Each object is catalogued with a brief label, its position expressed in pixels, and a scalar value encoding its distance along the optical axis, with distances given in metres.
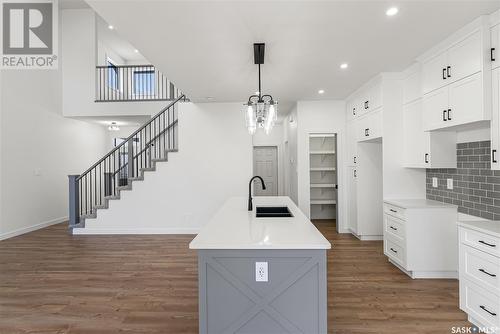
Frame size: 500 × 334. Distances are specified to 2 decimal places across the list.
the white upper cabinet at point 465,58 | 2.70
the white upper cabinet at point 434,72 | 3.20
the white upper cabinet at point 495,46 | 2.54
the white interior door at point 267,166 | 9.09
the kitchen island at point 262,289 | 1.94
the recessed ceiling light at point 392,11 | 2.47
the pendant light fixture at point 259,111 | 3.13
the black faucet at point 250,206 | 3.13
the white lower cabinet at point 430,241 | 3.39
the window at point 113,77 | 8.54
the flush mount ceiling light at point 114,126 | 8.18
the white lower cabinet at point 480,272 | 2.19
